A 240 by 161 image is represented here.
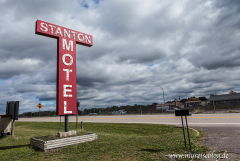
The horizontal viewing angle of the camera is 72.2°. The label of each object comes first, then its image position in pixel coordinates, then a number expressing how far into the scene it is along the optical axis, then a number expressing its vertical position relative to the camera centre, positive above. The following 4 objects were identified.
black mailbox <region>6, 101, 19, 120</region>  11.35 -0.09
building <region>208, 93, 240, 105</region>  65.18 +0.57
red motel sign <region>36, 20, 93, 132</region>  8.45 +2.13
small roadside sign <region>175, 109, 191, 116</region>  5.96 -0.40
